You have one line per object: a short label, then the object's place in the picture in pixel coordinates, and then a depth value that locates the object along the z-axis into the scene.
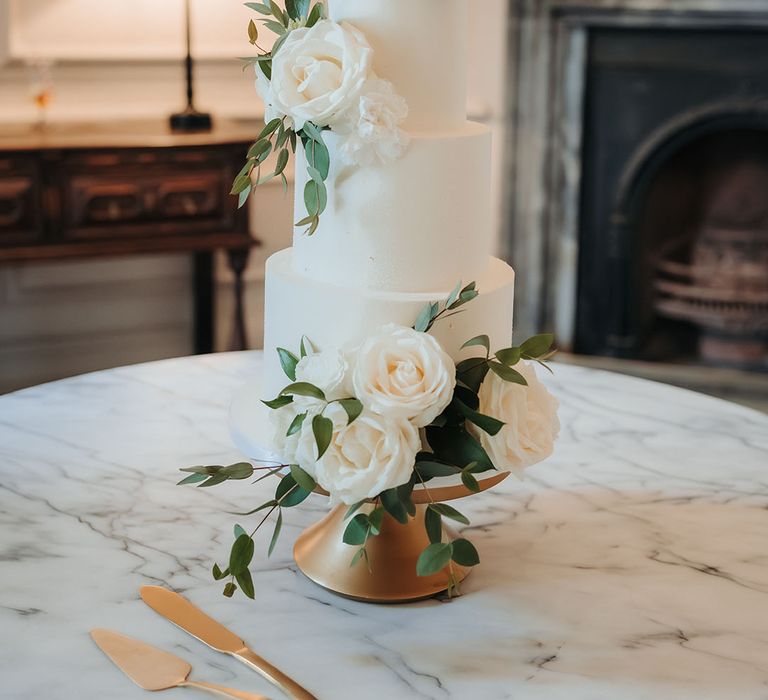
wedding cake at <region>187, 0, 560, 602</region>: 0.97
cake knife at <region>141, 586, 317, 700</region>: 0.95
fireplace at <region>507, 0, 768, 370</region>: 3.34
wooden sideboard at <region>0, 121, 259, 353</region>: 2.73
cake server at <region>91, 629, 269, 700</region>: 0.95
